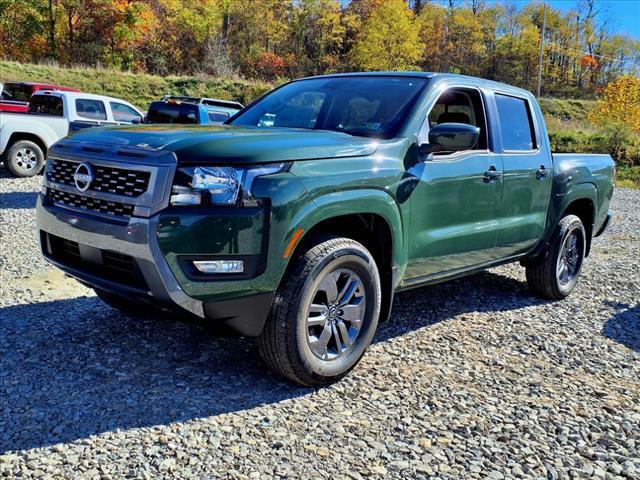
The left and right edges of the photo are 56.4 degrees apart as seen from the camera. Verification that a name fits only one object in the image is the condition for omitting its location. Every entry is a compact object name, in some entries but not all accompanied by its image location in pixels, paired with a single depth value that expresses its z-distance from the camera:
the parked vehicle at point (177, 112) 11.38
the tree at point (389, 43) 54.78
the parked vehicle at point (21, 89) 19.33
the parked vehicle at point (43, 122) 11.40
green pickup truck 2.92
